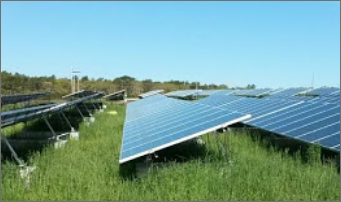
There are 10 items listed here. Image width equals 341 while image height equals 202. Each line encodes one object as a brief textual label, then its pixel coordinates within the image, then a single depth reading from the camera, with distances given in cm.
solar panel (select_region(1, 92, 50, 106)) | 1549
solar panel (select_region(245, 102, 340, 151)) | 664
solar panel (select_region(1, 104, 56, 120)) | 631
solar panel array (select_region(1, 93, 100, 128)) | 677
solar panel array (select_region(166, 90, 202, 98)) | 3098
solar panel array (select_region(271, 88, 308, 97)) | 2227
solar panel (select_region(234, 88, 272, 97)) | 2427
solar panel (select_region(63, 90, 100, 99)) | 2838
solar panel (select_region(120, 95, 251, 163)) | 514
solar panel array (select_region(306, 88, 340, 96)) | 2043
